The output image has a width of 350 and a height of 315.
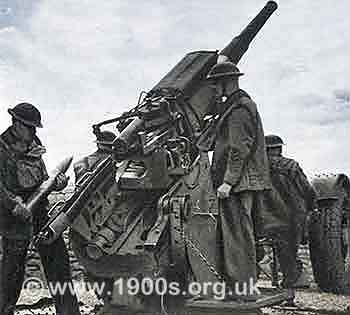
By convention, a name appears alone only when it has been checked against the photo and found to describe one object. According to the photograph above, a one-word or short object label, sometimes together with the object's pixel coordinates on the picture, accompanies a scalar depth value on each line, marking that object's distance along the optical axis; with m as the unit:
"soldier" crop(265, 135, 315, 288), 6.96
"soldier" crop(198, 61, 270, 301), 5.03
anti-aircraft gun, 5.50
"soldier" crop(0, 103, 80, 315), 5.01
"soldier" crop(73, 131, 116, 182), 6.39
